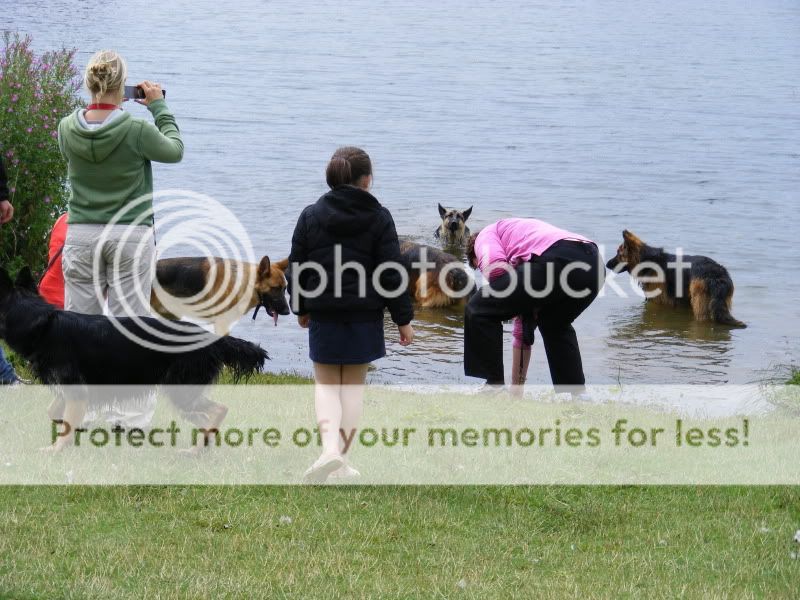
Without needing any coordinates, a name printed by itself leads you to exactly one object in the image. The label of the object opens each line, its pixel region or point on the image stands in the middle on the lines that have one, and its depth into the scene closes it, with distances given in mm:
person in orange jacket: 12953
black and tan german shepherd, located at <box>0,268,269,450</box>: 11281
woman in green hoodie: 11328
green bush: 19062
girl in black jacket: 10898
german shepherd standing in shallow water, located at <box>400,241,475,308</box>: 24844
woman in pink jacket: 14836
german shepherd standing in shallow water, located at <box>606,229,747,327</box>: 24094
